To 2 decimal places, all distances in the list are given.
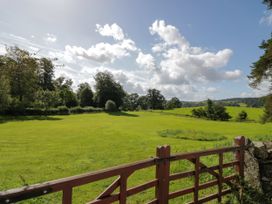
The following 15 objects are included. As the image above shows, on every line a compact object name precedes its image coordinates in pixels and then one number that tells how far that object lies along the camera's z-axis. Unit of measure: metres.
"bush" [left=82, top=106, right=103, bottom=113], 46.70
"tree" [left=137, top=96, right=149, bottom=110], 85.47
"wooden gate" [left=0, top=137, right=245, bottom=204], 2.17
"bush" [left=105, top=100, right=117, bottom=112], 49.97
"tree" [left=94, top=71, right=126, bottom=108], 54.44
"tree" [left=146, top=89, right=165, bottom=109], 83.79
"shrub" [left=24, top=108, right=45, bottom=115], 35.90
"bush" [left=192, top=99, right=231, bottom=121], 50.63
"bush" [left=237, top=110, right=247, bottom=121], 47.05
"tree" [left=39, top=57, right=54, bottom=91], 52.71
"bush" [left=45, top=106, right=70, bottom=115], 39.18
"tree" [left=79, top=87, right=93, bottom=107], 55.77
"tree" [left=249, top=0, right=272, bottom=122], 12.01
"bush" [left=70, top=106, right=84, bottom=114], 43.84
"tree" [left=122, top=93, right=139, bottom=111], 85.60
